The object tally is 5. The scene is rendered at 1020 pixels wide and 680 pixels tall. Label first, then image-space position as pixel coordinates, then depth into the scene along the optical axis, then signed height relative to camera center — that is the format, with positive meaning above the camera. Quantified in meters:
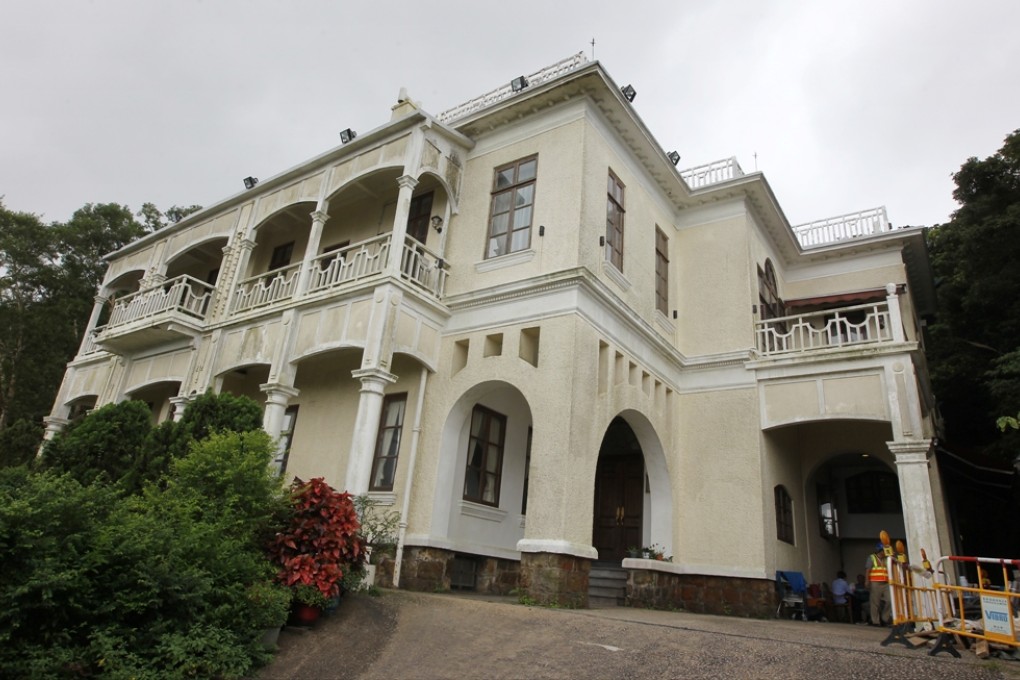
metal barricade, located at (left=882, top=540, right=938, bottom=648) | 6.57 +0.06
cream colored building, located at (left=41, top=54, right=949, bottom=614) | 10.39 +3.75
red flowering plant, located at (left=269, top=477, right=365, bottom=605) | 6.66 +0.10
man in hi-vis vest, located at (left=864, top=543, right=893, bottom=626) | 12.03 +0.04
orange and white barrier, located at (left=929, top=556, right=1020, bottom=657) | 5.74 -0.07
